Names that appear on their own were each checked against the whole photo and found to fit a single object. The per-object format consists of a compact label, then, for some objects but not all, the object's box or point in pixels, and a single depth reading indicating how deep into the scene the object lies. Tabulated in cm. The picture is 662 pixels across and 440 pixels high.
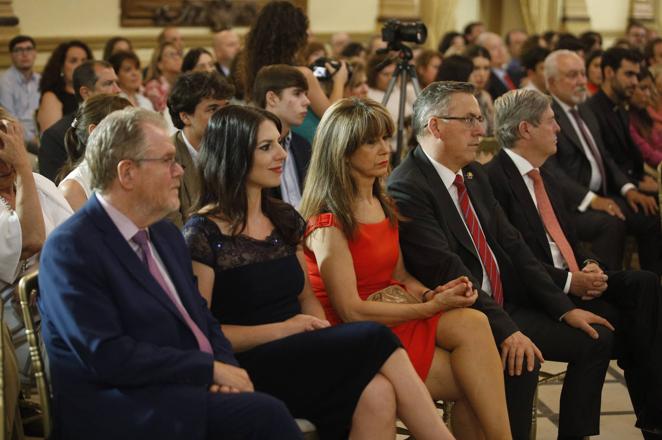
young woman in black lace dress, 256
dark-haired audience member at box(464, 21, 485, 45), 985
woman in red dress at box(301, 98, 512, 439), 286
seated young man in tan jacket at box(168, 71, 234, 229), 360
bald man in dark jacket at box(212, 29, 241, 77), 720
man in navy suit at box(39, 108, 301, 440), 220
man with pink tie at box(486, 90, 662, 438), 345
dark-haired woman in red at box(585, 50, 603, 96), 719
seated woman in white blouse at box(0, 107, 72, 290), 279
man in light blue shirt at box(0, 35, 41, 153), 696
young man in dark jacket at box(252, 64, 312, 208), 402
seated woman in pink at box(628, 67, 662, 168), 557
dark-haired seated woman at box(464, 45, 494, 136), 625
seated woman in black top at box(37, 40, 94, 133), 575
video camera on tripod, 520
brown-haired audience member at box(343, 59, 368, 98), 590
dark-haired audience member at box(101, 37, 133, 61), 670
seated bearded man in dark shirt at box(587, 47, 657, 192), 544
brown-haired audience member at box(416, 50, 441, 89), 693
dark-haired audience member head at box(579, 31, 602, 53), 903
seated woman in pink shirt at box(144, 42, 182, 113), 683
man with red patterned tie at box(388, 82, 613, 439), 316
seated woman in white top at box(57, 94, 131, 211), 321
